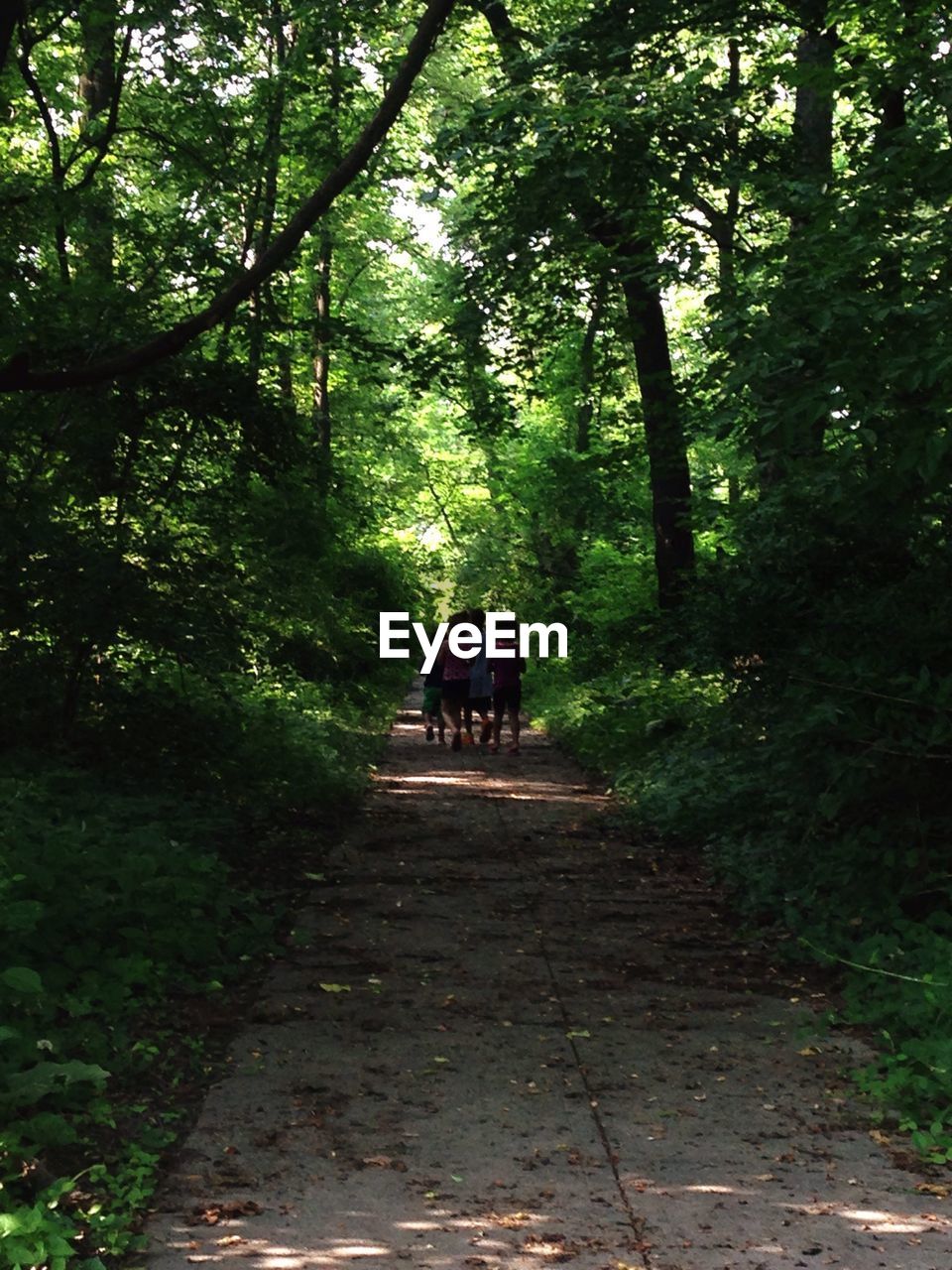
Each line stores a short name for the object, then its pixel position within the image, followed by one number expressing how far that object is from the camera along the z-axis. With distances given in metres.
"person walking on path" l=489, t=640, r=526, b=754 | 19.78
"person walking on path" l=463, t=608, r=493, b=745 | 20.09
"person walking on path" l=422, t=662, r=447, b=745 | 21.44
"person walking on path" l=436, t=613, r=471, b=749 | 20.09
